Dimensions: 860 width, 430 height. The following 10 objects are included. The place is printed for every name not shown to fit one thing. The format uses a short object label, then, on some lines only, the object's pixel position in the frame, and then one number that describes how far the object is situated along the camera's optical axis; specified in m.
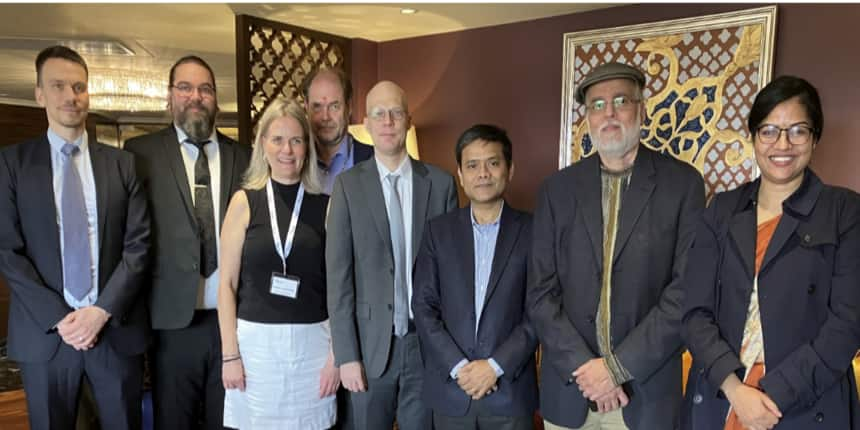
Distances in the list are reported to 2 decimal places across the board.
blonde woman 2.10
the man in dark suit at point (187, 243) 2.36
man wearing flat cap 1.69
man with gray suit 2.05
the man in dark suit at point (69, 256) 2.15
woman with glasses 1.41
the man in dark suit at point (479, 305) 1.87
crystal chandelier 6.12
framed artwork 3.62
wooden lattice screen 4.13
